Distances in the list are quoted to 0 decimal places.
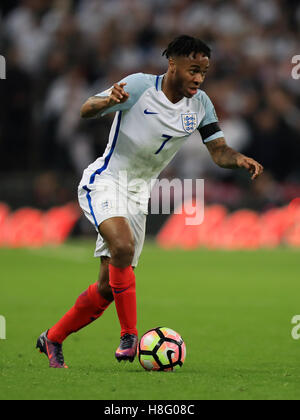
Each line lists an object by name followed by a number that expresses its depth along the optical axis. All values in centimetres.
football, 1166
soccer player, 1181
